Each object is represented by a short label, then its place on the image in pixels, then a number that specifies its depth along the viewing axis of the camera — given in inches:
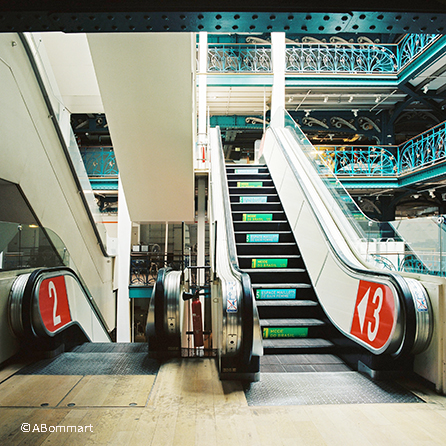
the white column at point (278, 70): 381.4
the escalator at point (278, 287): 144.1
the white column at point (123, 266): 387.9
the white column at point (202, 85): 423.1
